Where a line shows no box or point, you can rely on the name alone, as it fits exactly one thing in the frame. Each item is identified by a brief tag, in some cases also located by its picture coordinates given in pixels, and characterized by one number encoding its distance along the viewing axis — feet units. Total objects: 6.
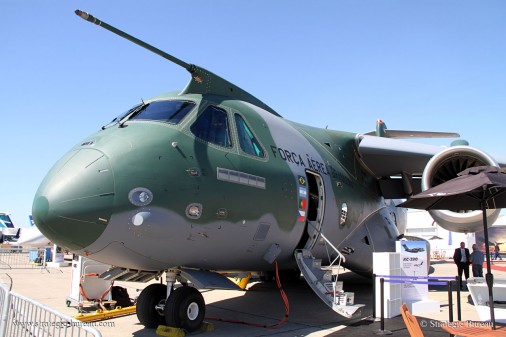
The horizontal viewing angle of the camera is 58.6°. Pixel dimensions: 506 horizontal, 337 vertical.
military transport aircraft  18.43
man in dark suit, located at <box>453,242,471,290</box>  49.37
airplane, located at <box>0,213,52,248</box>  112.37
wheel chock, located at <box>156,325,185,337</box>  20.78
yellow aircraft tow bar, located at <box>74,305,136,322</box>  27.63
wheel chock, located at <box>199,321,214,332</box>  23.10
